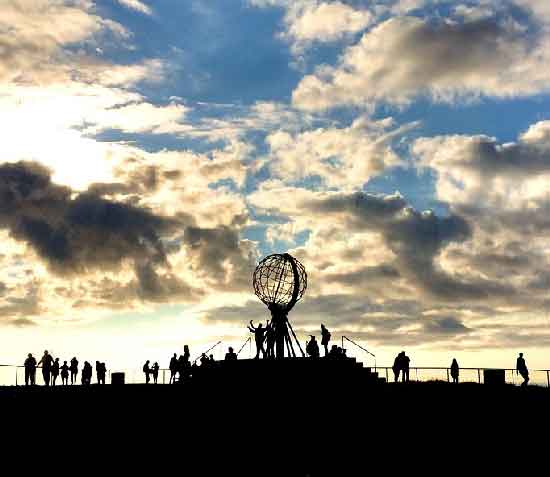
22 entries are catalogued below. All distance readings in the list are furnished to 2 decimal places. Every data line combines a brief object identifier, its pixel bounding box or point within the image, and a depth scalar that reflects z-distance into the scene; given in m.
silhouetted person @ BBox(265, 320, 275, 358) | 37.09
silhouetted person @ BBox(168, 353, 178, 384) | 37.65
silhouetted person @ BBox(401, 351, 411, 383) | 35.72
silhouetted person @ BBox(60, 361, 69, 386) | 38.34
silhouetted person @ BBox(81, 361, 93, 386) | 38.03
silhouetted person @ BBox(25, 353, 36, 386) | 36.72
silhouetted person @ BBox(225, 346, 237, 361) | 35.75
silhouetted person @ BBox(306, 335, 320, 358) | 35.75
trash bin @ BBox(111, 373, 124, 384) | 36.84
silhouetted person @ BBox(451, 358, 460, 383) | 36.01
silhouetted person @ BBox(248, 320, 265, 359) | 36.78
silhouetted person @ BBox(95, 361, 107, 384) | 39.09
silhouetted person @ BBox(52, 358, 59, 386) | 37.57
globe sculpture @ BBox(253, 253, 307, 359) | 37.09
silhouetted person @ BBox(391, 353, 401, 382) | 35.31
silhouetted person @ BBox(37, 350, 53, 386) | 37.25
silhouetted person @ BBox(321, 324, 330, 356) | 35.34
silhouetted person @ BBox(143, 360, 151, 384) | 39.31
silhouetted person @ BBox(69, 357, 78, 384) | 38.66
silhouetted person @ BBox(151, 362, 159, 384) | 39.38
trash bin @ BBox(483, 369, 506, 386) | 34.31
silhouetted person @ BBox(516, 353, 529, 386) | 34.12
